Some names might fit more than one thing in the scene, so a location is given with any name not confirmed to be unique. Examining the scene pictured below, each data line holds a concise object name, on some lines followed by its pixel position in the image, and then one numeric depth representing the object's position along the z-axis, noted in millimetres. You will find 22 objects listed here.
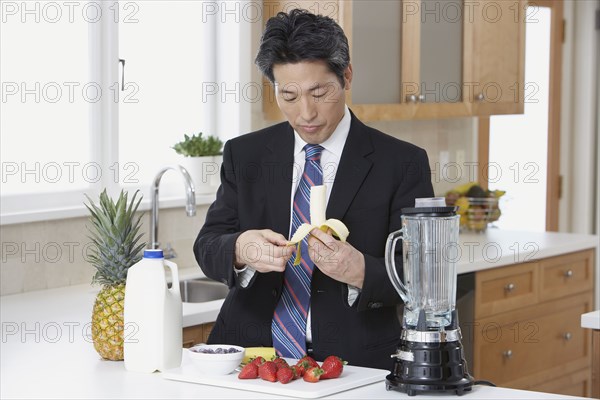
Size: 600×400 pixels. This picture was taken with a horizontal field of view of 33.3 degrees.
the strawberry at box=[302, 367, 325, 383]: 2018
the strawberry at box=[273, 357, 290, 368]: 2055
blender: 1980
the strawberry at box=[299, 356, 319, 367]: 2076
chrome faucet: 3414
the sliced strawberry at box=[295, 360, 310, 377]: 2062
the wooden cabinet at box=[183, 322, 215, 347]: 3033
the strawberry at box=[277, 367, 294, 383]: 2006
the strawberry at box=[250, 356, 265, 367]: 2067
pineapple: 2232
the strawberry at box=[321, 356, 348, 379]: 2049
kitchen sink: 3621
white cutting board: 1968
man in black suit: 2248
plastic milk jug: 2133
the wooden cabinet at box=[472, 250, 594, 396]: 3975
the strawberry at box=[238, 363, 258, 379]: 2043
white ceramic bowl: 2070
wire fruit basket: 4645
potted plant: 3895
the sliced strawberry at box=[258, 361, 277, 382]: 2025
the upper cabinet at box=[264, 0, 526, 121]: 4055
